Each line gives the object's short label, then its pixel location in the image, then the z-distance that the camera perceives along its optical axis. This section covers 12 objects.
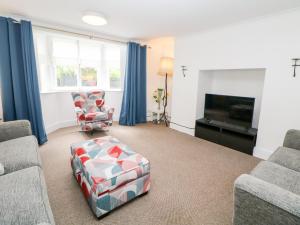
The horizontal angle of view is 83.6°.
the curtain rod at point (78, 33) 3.03
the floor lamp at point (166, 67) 4.24
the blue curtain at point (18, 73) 2.65
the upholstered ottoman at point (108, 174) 1.48
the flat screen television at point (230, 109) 2.90
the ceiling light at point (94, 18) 2.53
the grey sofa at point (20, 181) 0.95
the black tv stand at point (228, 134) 2.85
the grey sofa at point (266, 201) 0.85
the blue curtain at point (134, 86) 4.22
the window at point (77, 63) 3.66
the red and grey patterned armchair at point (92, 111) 3.37
